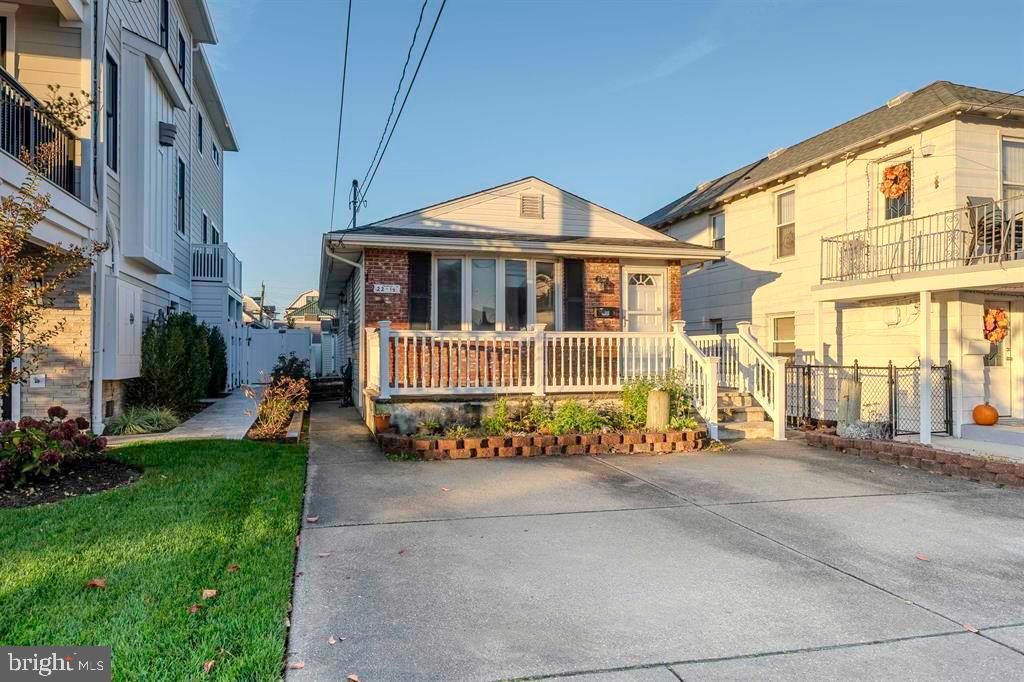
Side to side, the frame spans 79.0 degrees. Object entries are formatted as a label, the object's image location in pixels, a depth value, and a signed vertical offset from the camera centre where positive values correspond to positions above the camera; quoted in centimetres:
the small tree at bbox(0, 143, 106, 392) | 522 +68
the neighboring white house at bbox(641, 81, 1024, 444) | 948 +186
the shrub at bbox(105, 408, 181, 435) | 883 -105
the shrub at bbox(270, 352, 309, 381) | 1548 -44
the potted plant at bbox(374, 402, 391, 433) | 877 -99
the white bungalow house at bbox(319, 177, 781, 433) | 943 +97
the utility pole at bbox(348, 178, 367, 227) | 2357 +580
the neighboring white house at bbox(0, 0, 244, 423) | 801 +266
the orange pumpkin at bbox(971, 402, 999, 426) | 968 -97
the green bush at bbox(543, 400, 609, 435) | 862 -98
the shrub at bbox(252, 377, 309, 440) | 890 -91
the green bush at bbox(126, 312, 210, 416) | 1042 -38
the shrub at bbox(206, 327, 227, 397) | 1512 -33
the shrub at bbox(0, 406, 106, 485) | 534 -87
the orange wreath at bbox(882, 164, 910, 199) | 1038 +288
